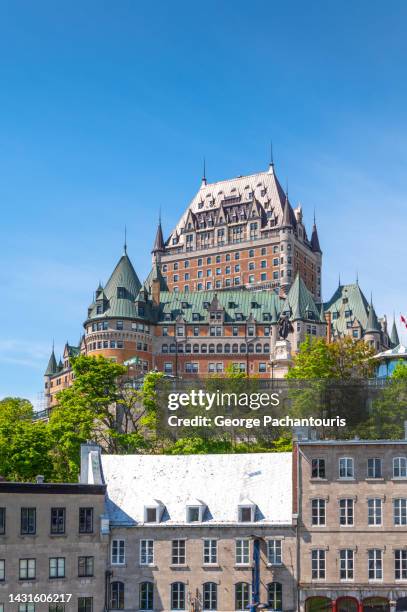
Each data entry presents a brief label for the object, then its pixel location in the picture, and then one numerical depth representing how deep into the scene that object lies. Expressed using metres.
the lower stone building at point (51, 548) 68.31
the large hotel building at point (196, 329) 185.62
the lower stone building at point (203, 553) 70.69
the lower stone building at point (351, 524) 70.75
